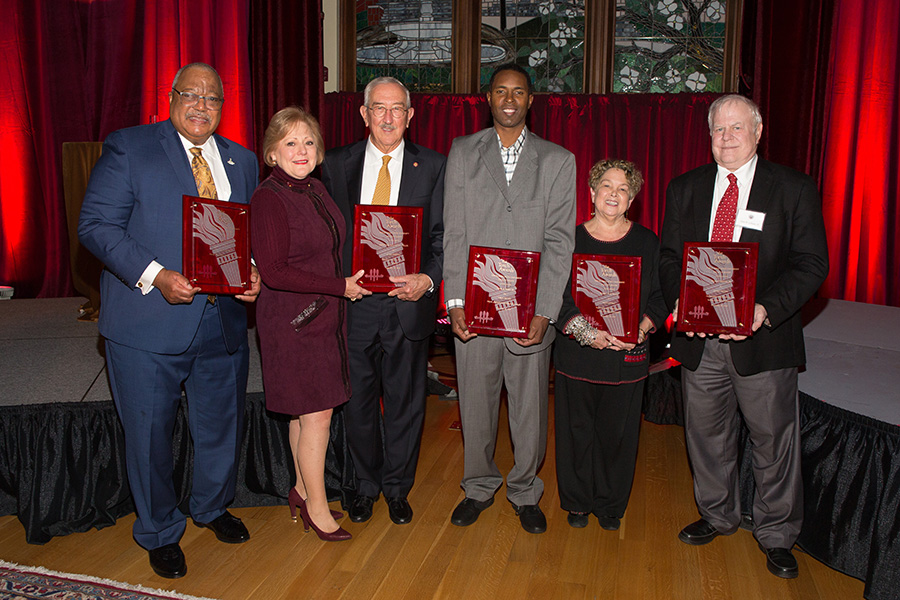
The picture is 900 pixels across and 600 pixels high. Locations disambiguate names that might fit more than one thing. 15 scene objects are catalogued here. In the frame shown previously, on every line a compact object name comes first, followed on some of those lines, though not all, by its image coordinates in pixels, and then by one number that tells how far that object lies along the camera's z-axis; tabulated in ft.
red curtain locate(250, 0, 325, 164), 17.93
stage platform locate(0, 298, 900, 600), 7.72
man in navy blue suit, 7.28
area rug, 7.50
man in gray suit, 8.43
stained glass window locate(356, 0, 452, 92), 18.78
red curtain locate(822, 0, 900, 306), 16.19
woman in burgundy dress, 7.49
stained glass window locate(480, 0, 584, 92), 18.21
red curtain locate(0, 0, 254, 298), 17.58
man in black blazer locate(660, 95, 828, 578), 7.68
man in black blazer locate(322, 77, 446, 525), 8.38
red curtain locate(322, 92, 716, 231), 17.66
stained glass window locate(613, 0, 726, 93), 17.75
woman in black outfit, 8.41
